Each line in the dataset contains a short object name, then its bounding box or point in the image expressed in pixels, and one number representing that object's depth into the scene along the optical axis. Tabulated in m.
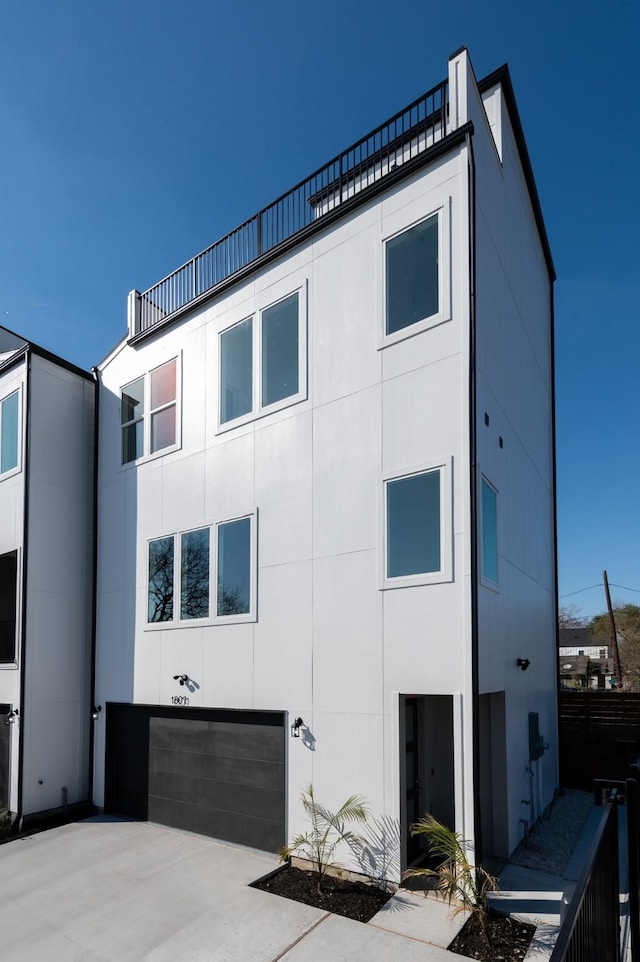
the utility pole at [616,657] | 25.98
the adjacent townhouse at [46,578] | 10.53
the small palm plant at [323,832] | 7.27
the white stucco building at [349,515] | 7.26
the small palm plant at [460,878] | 6.16
